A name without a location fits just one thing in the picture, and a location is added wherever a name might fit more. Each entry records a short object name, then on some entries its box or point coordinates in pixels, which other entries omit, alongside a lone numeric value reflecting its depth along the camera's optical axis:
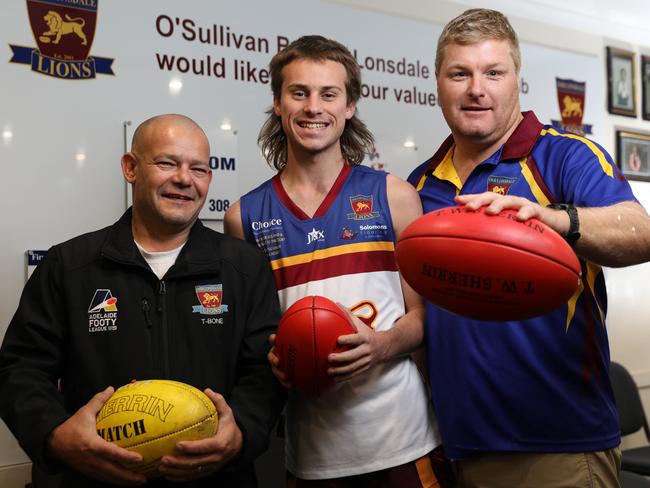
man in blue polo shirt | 1.52
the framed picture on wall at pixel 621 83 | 4.18
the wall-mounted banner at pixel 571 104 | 3.96
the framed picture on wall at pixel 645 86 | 4.29
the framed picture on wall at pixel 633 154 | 4.15
